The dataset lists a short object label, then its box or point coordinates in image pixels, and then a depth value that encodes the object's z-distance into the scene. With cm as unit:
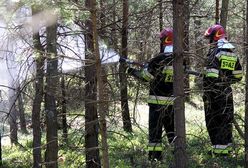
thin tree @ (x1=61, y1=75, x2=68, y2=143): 1453
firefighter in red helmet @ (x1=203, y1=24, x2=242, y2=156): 1438
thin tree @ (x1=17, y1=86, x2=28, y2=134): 3737
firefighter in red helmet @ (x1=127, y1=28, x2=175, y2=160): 1465
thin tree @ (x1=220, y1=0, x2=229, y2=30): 1983
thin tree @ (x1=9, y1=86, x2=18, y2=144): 3032
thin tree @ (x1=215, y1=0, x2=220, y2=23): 3343
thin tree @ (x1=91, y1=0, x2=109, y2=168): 942
